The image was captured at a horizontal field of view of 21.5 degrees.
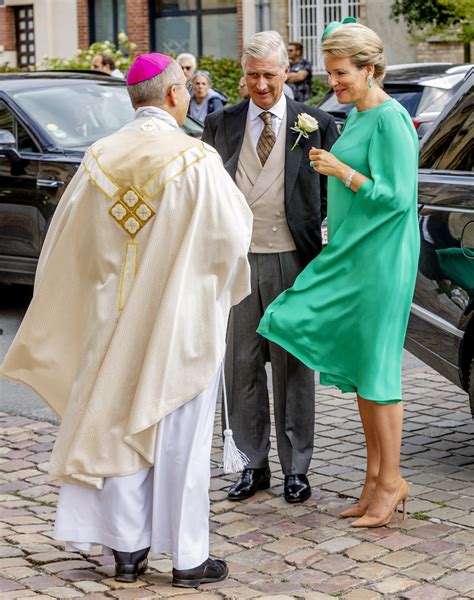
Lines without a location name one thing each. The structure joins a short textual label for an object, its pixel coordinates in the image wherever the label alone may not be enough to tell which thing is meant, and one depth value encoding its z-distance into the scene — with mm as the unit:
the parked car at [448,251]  5594
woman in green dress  4906
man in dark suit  5406
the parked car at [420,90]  12562
